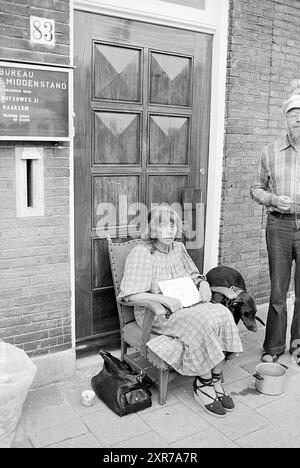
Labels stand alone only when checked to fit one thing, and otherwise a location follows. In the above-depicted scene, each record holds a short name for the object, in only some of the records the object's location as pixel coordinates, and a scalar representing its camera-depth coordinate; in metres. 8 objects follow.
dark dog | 3.72
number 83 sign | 3.16
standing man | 3.76
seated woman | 3.17
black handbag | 3.15
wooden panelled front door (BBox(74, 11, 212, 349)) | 3.67
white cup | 3.23
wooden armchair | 3.25
